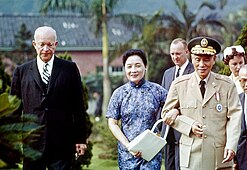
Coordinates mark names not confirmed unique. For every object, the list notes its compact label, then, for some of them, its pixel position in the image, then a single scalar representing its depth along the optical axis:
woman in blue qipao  5.62
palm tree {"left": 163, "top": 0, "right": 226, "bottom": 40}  28.37
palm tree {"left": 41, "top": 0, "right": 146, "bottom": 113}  28.14
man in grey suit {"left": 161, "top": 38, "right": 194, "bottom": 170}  6.65
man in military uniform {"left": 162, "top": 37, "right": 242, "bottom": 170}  4.92
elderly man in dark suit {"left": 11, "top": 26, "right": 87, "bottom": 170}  5.50
